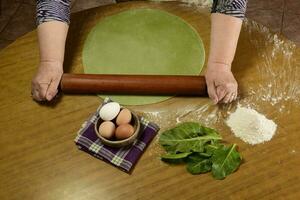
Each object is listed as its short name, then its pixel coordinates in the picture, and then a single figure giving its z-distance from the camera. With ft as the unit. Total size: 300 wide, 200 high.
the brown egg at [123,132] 3.28
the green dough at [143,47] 4.00
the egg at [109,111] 3.36
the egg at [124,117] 3.33
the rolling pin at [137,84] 3.70
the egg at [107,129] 3.28
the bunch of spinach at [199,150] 3.22
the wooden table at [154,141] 3.18
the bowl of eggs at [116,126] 3.29
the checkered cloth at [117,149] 3.30
